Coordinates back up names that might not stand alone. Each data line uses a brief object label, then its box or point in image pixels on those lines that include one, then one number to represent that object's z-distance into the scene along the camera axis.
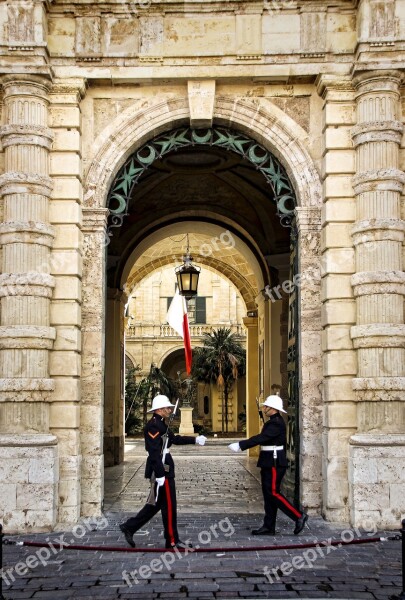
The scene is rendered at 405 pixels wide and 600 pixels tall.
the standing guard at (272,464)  8.89
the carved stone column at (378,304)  9.25
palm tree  45.75
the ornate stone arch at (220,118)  10.39
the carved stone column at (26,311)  9.22
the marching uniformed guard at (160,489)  8.14
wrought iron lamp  15.84
